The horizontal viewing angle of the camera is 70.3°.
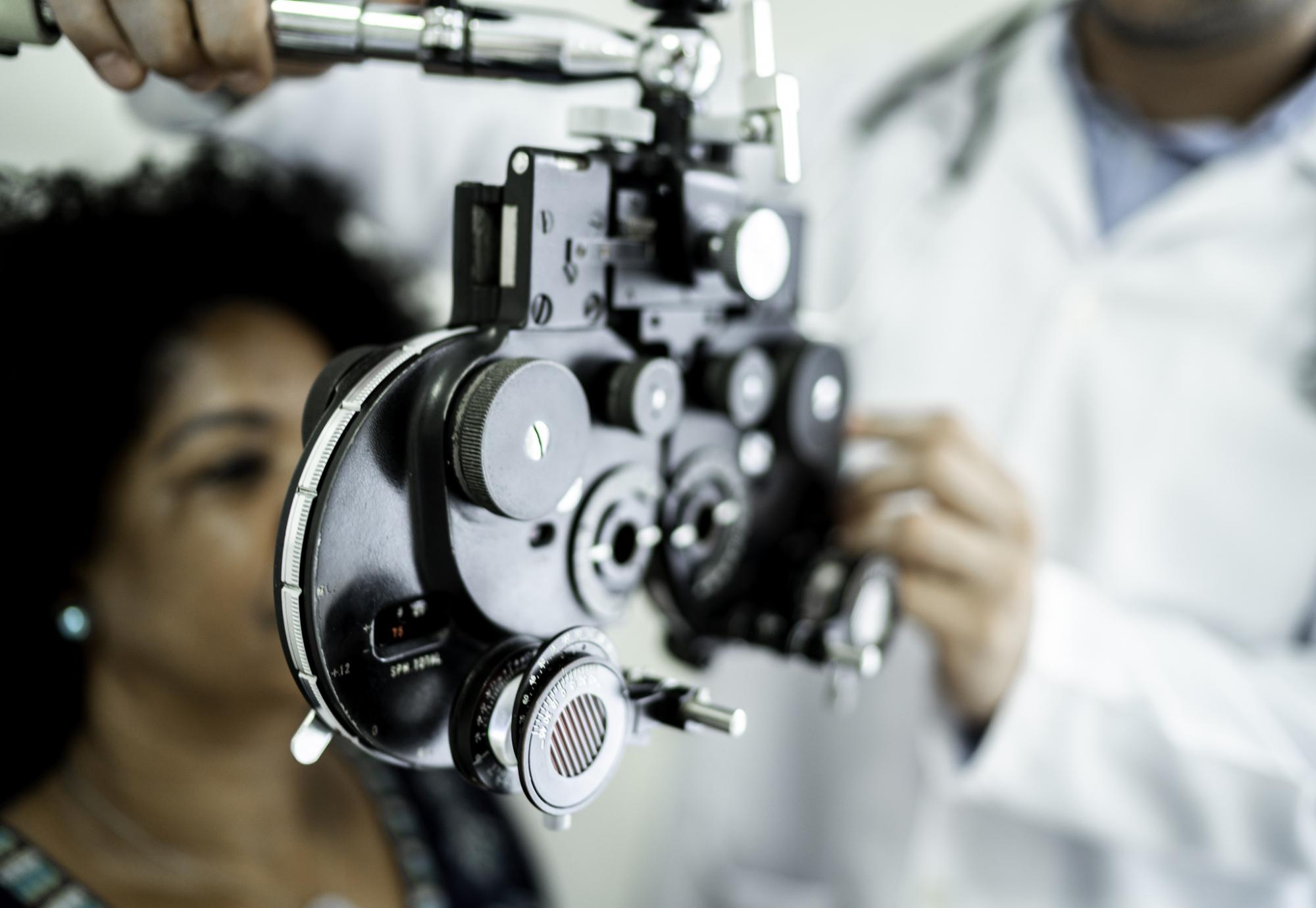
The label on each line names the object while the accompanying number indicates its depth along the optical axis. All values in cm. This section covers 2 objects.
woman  54
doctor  69
